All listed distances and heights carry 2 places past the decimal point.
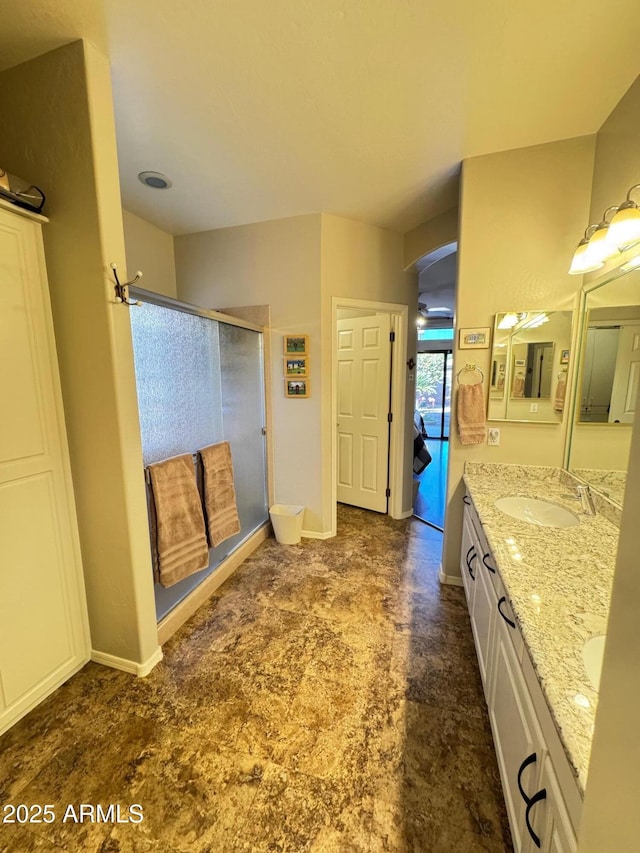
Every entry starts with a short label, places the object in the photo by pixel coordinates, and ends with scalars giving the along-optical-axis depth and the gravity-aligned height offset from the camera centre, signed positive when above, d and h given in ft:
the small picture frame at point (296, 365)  9.32 +0.35
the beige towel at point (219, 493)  7.17 -2.49
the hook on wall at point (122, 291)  4.67 +1.21
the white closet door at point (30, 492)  4.39 -1.56
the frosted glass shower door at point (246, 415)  8.20 -0.94
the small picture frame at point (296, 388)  9.45 -0.28
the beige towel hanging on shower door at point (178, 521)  6.00 -2.62
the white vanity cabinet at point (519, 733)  2.32 -3.09
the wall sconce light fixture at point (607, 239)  4.31 +1.88
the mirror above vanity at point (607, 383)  4.78 -0.10
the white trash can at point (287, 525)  9.54 -4.11
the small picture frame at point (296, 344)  9.23 +0.91
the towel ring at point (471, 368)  6.92 +0.18
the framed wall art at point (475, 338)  6.74 +0.78
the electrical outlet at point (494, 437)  6.92 -1.21
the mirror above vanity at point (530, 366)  6.37 +0.21
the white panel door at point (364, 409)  11.08 -1.05
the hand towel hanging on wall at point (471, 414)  6.88 -0.75
